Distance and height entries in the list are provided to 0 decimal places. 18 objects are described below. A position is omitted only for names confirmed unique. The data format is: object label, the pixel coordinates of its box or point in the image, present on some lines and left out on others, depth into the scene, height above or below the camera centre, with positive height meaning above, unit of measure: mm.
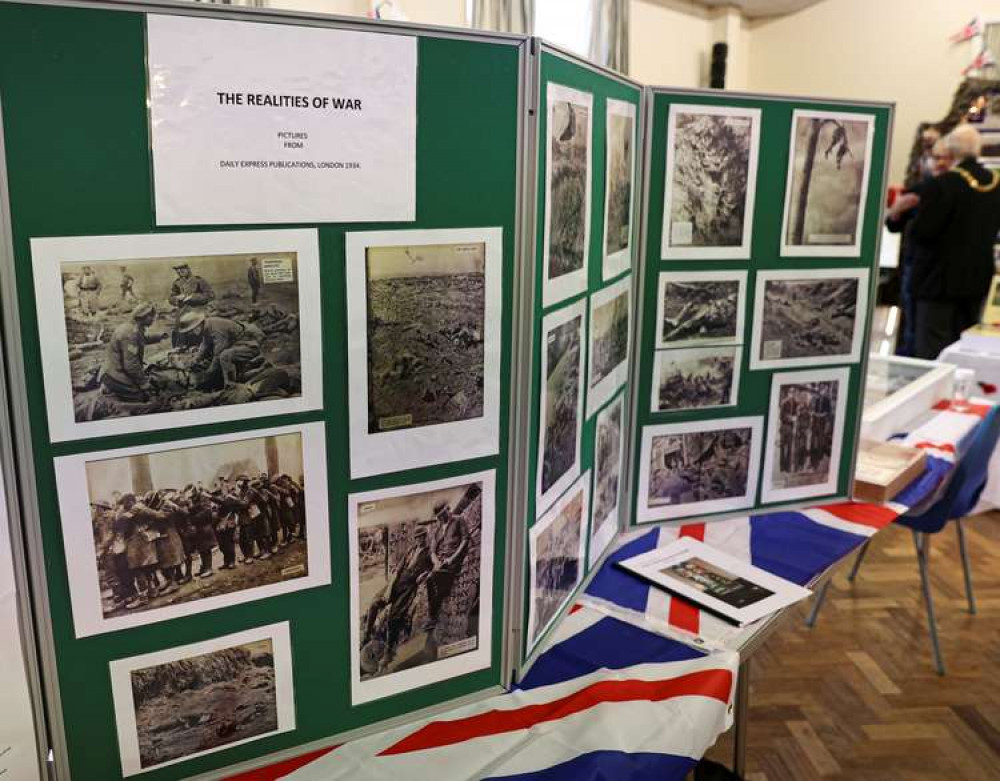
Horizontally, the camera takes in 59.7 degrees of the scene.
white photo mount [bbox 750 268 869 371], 2027 -275
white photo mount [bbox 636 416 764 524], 2012 -660
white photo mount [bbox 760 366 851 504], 2119 -579
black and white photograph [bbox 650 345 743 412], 1979 -407
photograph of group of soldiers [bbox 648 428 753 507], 2037 -626
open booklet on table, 1724 -783
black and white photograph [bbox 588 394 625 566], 1777 -582
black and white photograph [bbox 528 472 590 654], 1496 -642
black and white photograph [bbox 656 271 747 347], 1938 -243
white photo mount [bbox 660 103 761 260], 1836 +3
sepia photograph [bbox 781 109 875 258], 1984 +37
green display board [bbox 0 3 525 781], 940 -35
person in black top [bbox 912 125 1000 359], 4461 -157
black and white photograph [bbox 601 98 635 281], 1598 +16
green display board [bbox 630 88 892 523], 1850 -117
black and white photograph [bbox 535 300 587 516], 1423 -344
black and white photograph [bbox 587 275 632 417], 1646 -282
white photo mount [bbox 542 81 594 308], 1297 -48
